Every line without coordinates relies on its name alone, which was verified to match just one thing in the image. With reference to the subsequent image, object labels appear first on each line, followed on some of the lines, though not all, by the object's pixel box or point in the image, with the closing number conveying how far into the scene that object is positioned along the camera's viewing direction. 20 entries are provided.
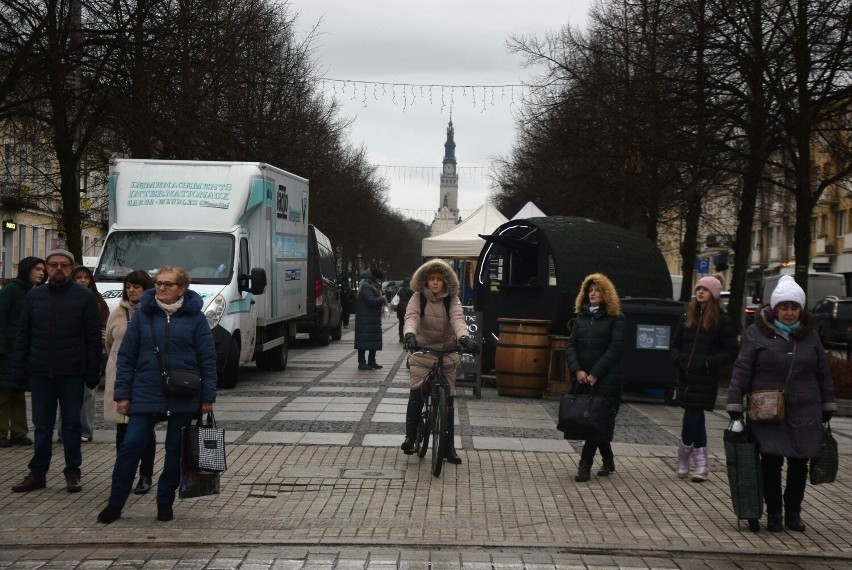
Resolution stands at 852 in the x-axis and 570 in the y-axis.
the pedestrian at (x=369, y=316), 22.12
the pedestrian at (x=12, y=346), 11.22
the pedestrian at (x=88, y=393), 10.94
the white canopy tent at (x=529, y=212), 28.00
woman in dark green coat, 10.32
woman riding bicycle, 10.81
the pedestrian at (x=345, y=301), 47.05
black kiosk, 17.34
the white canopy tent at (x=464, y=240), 28.47
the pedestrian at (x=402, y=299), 33.56
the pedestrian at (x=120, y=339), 9.28
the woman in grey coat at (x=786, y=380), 8.21
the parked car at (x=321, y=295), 29.30
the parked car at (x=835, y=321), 40.81
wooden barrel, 17.58
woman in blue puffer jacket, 8.23
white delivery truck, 17.64
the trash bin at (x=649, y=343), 17.27
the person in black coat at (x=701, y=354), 10.26
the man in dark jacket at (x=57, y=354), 9.34
